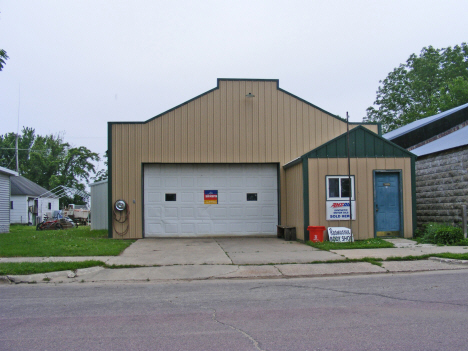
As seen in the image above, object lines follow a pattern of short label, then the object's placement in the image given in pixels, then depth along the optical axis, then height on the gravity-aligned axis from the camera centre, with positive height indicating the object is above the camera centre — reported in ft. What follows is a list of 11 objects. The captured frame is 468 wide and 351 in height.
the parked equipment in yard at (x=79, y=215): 124.01 -4.72
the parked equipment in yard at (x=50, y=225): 86.89 -5.31
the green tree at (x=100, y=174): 196.40 +10.76
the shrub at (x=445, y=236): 42.47 -4.03
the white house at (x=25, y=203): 131.23 -1.16
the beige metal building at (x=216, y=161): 56.13 +4.80
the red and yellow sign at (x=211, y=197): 57.82 +0.04
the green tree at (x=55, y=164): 197.16 +16.47
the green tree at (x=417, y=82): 145.69 +38.95
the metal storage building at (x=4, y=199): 74.38 +0.06
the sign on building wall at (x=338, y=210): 47.32 -1.55
